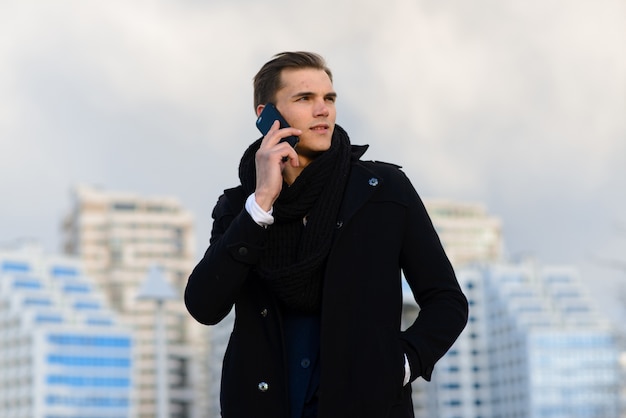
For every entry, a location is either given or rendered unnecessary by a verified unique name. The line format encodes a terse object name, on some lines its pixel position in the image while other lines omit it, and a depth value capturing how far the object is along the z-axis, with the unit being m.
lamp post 24.62
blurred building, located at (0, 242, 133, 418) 137.00
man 3.22
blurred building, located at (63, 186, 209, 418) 166.25
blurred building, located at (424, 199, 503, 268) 193.25
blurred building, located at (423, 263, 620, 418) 158.62
